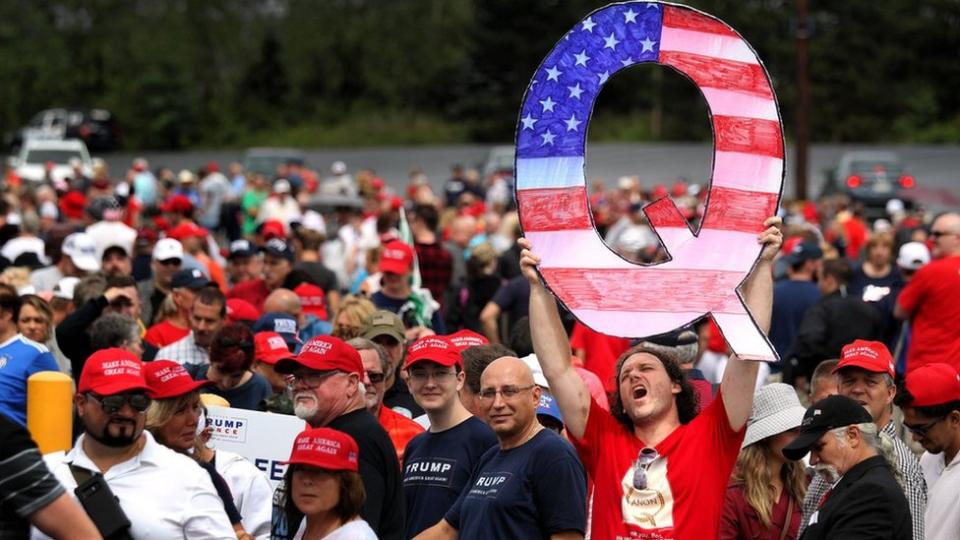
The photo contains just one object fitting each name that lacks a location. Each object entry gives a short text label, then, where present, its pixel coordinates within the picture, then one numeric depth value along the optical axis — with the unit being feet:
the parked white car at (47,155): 224.06
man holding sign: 35.65
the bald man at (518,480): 35.97
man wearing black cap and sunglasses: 34.54
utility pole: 209.85
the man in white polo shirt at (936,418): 41.37
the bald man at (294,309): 64.89
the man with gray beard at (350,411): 38.63
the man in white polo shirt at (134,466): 32.99
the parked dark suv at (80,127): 329.38
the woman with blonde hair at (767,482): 39.03
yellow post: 47.58
